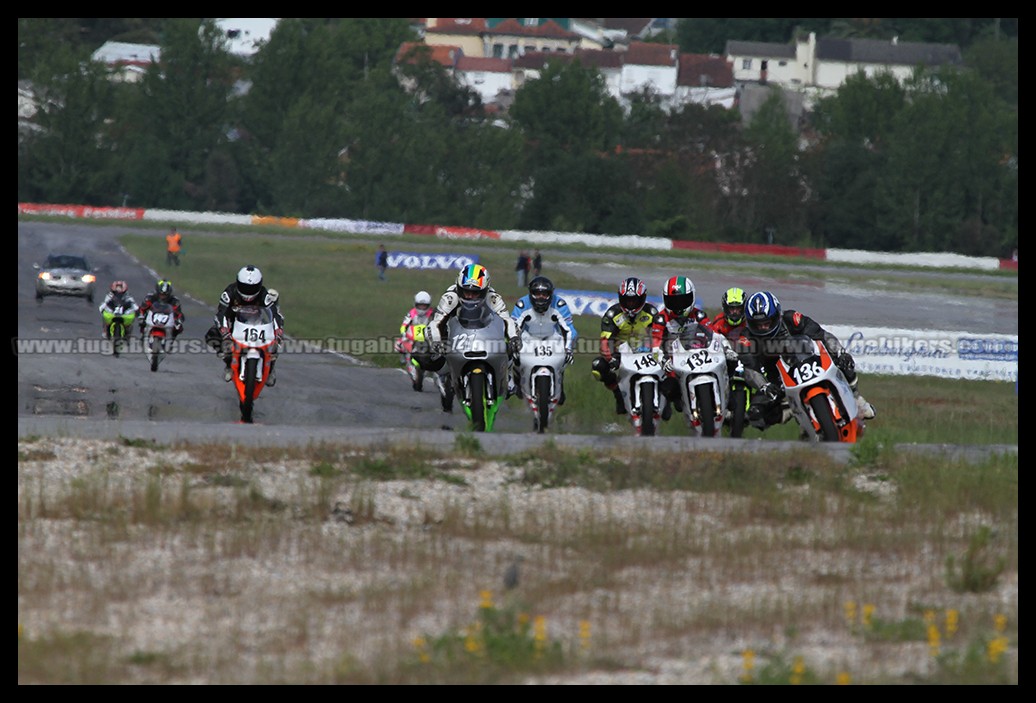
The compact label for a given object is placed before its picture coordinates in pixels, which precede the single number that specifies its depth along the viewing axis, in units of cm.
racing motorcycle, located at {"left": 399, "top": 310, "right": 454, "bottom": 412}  2295
